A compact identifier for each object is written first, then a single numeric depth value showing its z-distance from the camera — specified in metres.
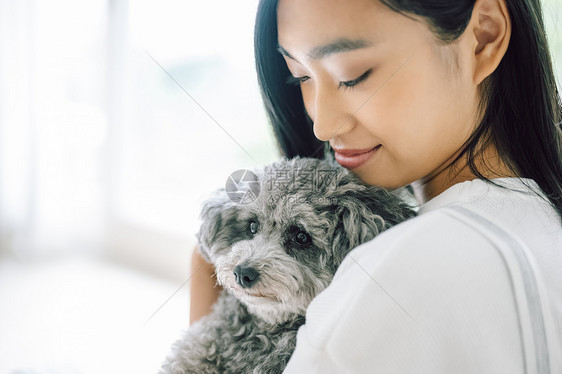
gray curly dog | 0.69
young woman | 0.48
